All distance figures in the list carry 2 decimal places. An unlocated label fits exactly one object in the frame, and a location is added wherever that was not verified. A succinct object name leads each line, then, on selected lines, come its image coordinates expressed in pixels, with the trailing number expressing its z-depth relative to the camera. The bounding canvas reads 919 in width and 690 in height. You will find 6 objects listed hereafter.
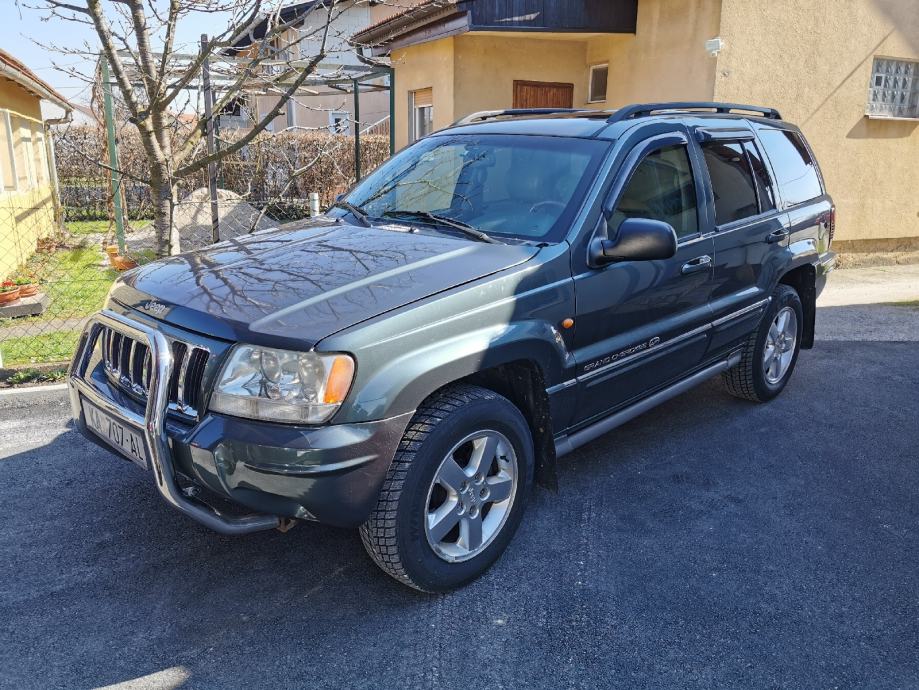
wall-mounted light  9.26
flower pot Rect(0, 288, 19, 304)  7.57
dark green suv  2.70
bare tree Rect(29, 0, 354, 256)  5.21
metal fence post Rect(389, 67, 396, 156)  10.65
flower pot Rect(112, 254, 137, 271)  9.58
